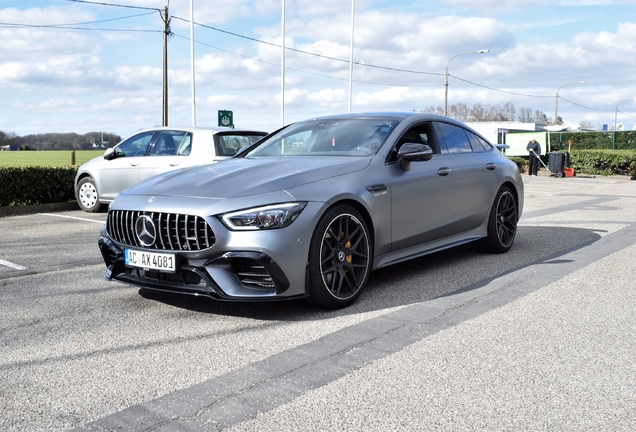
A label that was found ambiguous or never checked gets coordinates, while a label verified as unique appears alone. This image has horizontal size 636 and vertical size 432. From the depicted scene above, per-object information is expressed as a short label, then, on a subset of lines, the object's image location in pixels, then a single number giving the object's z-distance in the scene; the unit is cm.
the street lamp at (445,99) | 4394
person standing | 2809
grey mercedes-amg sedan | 445
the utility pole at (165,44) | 2931
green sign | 2461
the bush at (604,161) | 2873
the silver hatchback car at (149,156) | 1045
